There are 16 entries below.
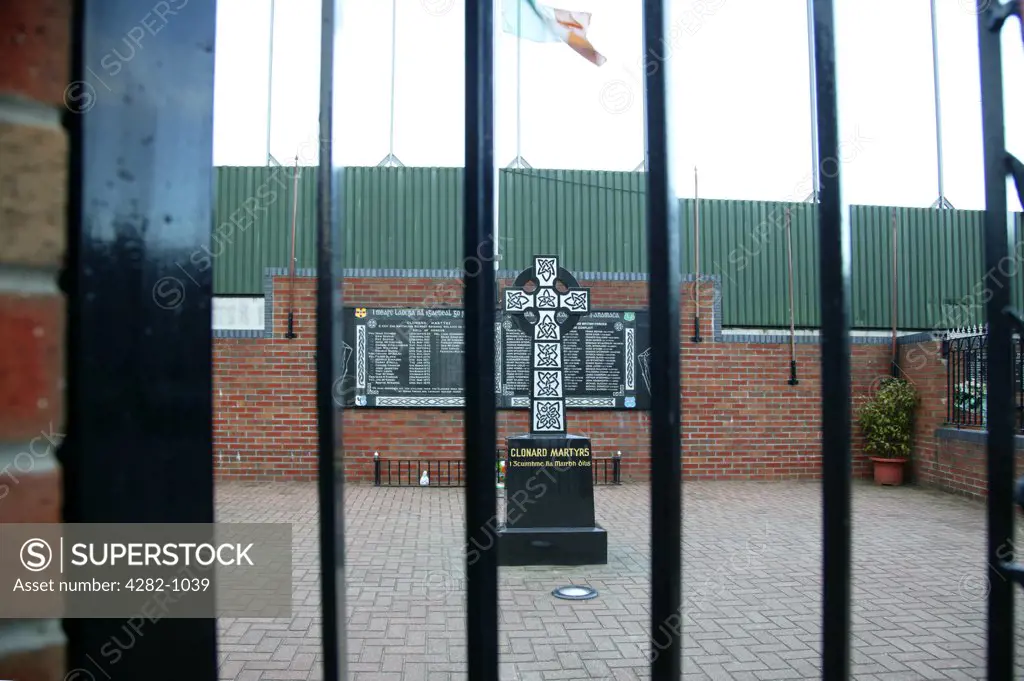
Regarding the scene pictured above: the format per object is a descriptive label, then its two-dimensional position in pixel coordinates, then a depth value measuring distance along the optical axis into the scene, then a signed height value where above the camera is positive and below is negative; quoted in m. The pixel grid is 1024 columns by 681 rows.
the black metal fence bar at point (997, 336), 1.00 +0.03
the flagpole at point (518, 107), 9.20 +3.63
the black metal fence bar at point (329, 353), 0.82 +0.00
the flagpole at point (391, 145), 9.90 +3.19
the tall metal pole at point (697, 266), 9.62 +1.32
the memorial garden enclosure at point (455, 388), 9.20 -0.46
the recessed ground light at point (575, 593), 4.62 -1.70
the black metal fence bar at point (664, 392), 0.84 -0.05
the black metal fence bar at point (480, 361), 0.82 -0.01
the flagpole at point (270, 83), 8.15 +3.64
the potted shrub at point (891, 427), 9.35 -1.05
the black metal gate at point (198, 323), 0.69 +0.04
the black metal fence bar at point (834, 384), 0.85 -0.04
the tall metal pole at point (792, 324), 9.71 +0.45
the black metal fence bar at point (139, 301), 0.68 +0.06
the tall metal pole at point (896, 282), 9.99 +1.10
